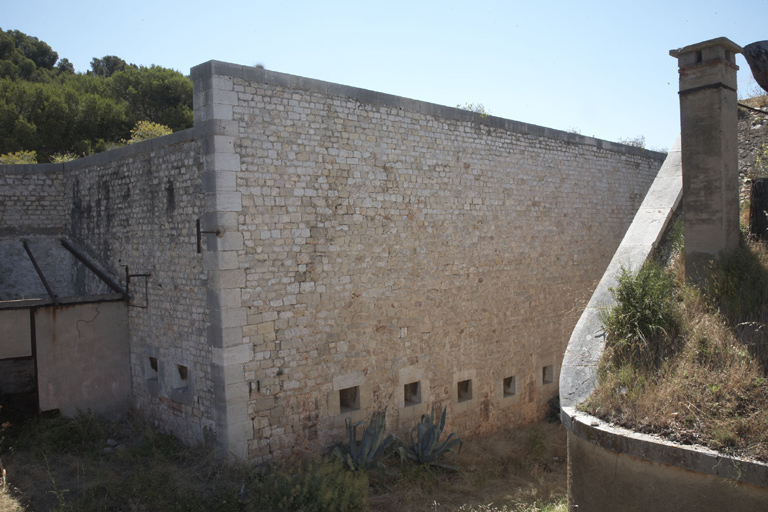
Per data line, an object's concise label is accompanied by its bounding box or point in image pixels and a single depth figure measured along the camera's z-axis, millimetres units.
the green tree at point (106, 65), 28375
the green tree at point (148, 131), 14255
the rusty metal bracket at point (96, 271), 9625
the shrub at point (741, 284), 5289
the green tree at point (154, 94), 20797
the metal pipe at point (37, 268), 8742
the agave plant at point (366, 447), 7957
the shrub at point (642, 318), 5227
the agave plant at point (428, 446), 8570
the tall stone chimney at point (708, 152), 5980
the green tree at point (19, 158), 13508
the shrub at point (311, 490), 6715
